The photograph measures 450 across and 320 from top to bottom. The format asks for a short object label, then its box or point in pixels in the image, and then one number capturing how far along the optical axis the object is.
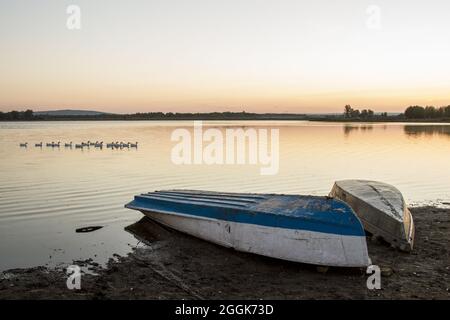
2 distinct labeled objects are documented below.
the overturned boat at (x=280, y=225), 7.47
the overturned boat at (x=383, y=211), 8.81
